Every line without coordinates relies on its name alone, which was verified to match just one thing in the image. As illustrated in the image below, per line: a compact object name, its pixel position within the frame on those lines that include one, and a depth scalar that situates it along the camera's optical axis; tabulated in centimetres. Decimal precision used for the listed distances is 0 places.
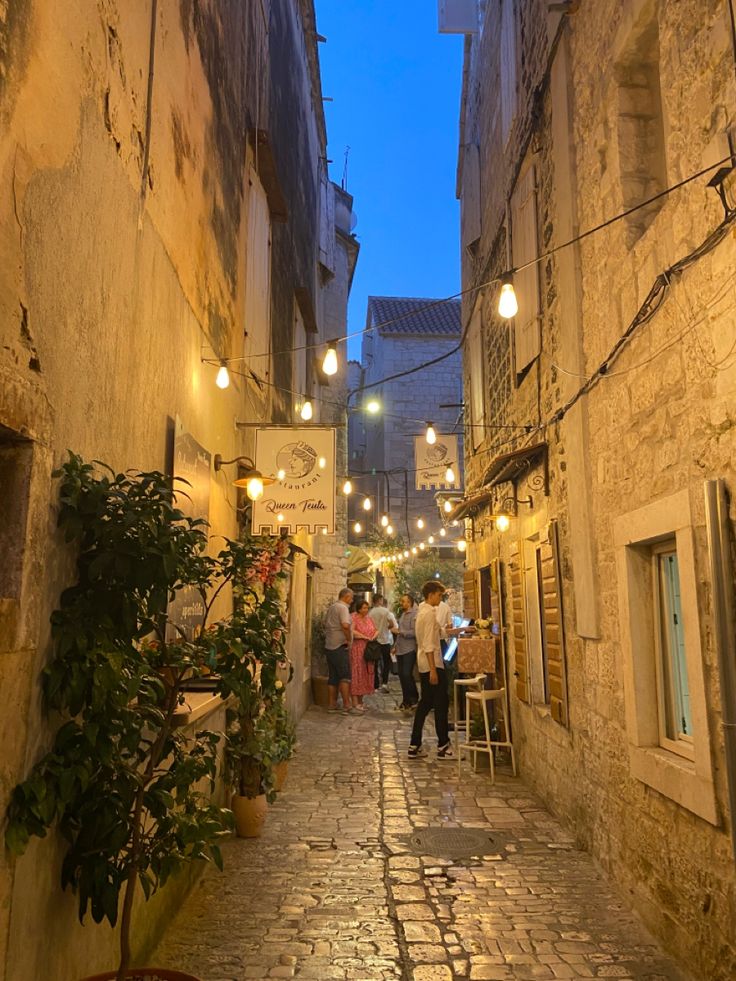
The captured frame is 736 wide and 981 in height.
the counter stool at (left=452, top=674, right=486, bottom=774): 825
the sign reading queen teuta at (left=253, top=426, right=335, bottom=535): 722
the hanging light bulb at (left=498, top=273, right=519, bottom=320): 454
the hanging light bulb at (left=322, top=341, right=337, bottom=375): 576
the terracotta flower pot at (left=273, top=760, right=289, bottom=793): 726
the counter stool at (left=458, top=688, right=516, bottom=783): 791
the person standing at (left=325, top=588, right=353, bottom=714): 1260
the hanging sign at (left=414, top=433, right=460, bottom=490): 1220
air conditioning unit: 1202
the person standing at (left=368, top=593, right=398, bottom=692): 1444
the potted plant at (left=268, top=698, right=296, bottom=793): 634
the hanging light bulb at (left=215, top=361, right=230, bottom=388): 586
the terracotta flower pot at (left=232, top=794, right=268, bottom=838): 588
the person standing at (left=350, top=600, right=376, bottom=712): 1299
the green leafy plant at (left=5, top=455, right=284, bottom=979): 257
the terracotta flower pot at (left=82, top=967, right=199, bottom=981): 266
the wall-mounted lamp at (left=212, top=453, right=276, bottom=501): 608
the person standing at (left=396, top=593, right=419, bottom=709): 1229
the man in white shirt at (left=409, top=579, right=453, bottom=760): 884
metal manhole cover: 565
